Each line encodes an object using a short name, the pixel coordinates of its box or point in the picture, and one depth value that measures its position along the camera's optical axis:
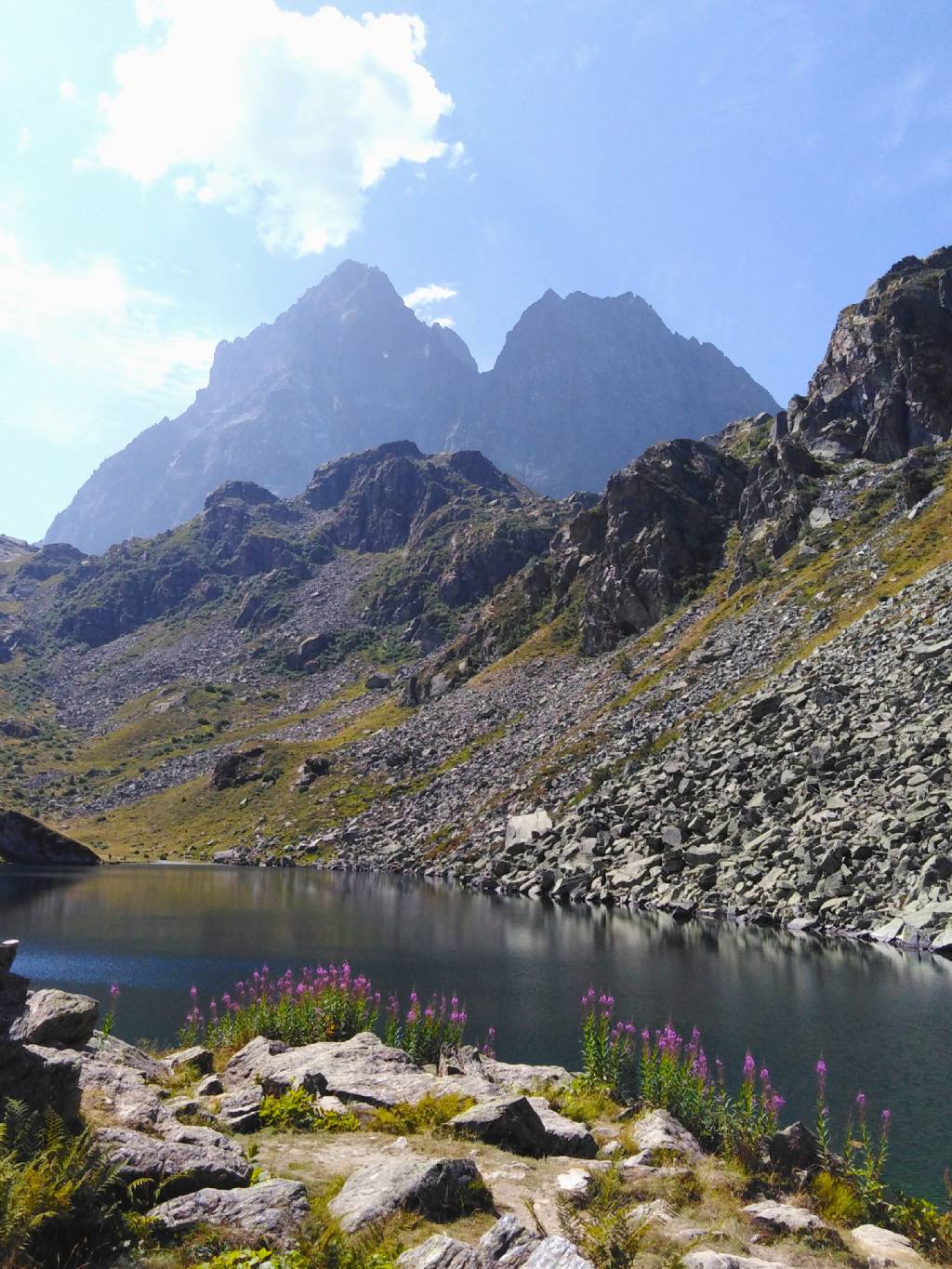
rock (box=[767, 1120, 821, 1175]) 16.23
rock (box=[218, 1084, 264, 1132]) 16.45
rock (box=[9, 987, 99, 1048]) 17.19
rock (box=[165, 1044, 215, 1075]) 22.50
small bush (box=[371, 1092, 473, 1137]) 17.00
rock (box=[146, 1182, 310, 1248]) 10.71
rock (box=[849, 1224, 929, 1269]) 12.40
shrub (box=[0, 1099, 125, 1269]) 9.42
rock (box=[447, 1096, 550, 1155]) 16.45
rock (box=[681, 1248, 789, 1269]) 10.68
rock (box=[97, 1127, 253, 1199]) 11.82
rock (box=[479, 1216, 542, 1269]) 9.59
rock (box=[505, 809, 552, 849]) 89.19
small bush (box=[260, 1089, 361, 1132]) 16.84
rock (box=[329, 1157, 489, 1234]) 11.71
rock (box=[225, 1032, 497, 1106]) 19.17
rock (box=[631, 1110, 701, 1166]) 16.02
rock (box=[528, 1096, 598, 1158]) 16.59
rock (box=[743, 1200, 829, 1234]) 12.94
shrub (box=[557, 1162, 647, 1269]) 10.82
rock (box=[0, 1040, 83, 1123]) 12.73
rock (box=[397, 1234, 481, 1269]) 9.72
